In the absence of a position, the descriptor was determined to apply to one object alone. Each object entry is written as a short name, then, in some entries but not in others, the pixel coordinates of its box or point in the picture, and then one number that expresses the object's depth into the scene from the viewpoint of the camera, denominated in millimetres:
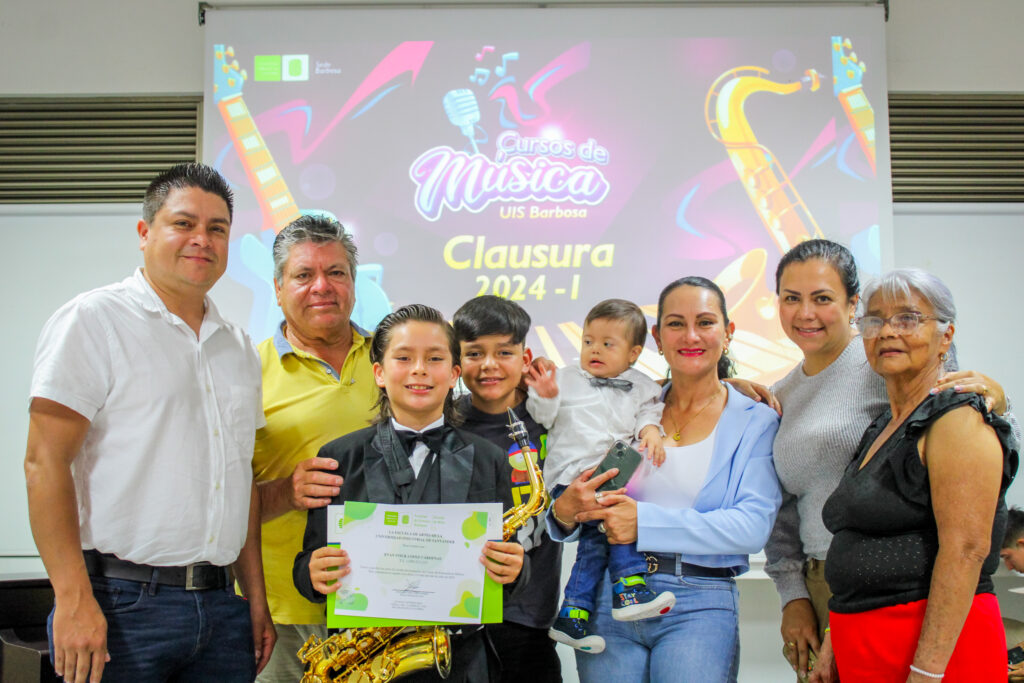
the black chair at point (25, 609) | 3367
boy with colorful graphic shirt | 2494
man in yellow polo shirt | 2594
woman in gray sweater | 2395
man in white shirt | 1896
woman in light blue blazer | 2238
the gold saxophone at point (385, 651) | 2137
